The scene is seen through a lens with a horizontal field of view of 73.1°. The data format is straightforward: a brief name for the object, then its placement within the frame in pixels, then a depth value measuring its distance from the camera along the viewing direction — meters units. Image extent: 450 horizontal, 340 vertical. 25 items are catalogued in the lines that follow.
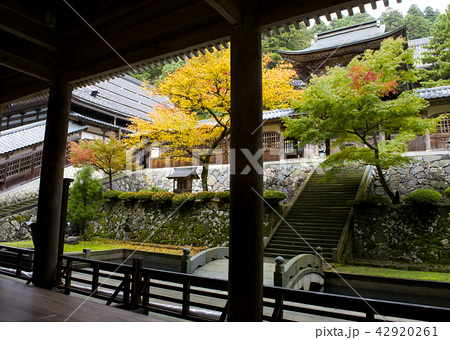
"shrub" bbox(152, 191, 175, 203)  15.30
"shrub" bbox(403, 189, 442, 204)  11.11
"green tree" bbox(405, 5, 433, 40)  37.56
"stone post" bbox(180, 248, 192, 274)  9.19
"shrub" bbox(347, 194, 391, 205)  12.08
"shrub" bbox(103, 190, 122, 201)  16.80
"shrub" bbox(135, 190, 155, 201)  15.84
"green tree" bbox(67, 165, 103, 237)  14.09
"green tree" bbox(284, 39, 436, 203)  11.24
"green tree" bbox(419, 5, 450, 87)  22.59
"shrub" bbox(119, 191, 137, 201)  16.30
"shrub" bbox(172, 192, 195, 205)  14.82
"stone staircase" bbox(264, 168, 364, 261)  11.49
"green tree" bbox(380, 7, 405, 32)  38.81
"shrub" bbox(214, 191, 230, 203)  14.16
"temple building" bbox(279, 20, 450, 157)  15.34
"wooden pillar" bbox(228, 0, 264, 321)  3.27
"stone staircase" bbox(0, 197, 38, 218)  14.39
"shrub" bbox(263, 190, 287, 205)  13.33
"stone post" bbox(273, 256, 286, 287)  7.52
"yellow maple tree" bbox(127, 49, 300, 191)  12.77
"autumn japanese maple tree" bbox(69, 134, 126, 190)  16.20
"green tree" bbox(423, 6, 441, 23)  43.06
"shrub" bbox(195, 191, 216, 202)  14.48
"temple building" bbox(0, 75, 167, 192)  16.31
